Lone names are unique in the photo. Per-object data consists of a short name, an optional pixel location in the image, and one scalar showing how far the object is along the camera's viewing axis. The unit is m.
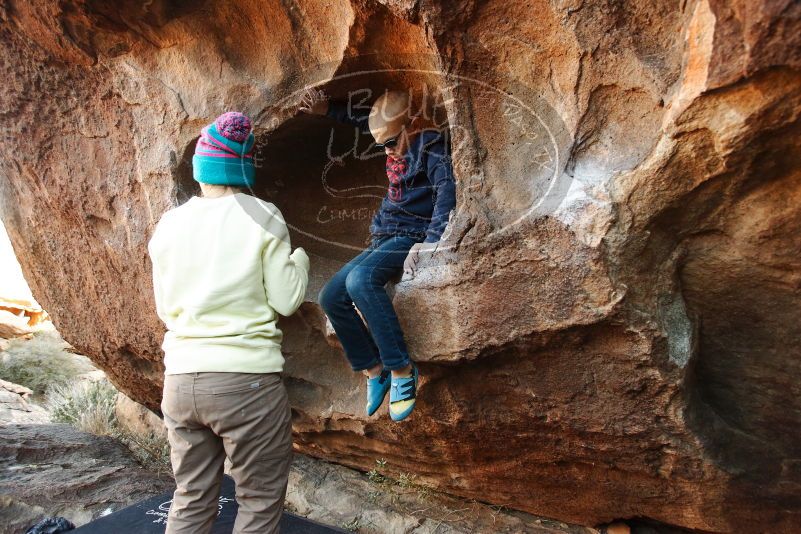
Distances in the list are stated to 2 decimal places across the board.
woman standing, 1.99
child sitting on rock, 2.25
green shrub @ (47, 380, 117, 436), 4.54
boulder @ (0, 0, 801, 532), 1.87
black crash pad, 2.87
